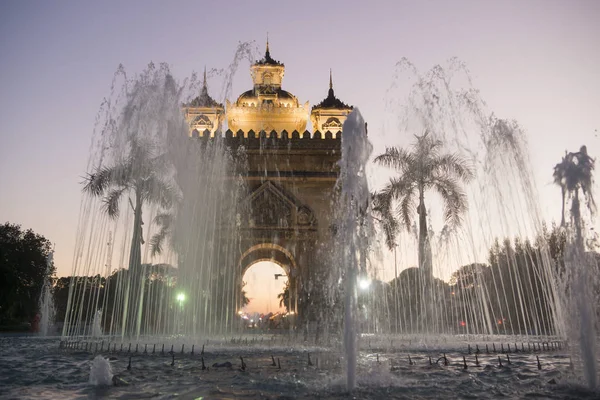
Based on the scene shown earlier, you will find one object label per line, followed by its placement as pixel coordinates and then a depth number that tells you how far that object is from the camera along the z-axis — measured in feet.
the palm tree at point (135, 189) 64.54
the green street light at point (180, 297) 65.40
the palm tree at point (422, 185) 73.05
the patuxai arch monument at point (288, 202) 75.51
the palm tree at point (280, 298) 148.44
